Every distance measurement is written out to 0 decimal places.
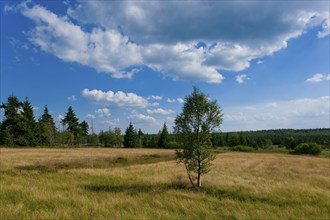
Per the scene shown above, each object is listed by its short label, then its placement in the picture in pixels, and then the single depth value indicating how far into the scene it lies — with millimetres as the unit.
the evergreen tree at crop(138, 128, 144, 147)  113981
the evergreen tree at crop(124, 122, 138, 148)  106250
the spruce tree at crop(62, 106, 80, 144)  103562
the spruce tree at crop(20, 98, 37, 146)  74938
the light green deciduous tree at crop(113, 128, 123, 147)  119500
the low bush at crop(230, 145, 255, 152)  104462
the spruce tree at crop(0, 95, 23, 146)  73562
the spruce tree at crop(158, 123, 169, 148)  106888
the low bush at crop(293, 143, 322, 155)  87125
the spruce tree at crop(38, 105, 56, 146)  82938
